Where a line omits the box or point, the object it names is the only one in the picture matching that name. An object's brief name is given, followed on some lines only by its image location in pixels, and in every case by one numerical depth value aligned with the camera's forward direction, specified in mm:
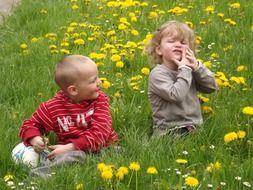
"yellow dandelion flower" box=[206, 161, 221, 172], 3262
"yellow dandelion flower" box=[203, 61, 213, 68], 4797
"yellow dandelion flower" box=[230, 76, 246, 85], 4189
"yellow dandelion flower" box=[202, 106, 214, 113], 4227
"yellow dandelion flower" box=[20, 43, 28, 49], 5671
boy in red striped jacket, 3791
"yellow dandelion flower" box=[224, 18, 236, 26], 5598
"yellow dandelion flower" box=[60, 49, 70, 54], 5215
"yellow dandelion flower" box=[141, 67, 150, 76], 4773
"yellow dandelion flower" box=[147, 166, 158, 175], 3174
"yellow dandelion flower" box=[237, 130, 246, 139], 3546
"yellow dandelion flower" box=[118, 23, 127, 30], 5695
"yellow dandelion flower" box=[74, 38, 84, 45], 5541
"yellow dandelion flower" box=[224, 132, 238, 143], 3514
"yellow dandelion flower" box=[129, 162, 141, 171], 3211
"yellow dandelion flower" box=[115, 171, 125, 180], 3148
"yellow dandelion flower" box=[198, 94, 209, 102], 4332
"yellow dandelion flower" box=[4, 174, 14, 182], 3340
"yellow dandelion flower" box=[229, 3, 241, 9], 6175
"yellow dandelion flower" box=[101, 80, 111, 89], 4535
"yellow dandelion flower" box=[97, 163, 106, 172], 3162
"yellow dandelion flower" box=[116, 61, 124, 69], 4955
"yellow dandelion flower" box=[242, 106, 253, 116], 3650
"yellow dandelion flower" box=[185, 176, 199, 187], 2959
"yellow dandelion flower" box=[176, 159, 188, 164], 3250
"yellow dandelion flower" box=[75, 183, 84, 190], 3150
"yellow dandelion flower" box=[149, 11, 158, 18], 6207
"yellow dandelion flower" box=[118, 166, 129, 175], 3172
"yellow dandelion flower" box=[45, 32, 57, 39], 5895
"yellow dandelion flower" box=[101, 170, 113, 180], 3092
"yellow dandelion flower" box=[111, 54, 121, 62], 5004
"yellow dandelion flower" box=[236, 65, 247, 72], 4629
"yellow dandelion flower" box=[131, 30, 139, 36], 5719
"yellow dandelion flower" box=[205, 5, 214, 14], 5980
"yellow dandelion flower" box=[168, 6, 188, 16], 5888
